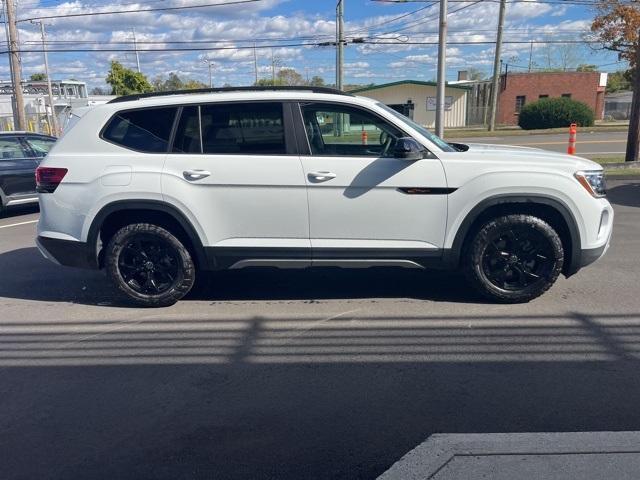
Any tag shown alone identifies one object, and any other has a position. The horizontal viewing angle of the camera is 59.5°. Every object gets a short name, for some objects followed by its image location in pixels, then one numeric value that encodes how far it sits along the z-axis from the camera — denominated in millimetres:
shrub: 41094
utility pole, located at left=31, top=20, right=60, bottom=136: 35750
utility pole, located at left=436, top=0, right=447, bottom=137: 16750
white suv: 4961
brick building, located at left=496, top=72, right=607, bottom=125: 49844
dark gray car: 10633
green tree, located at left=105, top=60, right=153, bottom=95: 54188
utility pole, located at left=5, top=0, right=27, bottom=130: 23453
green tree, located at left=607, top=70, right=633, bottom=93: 78125
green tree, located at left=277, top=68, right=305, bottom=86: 76750
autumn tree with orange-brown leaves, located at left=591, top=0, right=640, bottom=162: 33806
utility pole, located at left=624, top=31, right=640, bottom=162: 14289
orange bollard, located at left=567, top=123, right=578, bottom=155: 15694
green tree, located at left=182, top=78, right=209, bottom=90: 67275
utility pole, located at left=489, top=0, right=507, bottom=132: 35700
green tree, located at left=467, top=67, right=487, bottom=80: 80888
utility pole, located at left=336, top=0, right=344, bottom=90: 31031
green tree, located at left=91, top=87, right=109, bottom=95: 86406
